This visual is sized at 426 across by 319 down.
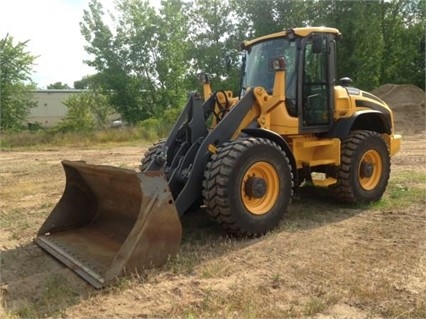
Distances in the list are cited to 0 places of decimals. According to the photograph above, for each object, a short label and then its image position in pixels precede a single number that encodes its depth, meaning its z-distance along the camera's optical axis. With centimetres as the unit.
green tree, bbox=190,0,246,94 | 2275
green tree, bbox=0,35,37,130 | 2769
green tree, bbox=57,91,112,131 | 3182
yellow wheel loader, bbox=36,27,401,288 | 399
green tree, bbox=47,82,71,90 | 7282
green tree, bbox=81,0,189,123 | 2714
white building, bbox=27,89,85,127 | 4828
